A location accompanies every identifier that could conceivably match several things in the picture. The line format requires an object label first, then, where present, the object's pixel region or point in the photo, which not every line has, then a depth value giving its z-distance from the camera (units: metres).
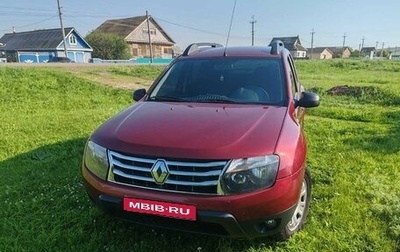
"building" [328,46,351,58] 100.00
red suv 2.20
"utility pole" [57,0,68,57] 38.06
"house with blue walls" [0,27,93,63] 42.41
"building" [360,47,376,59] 109.86
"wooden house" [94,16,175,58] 52.88
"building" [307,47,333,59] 92.81
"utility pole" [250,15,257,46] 54.29
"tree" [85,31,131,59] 44.97
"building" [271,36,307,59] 80.32
